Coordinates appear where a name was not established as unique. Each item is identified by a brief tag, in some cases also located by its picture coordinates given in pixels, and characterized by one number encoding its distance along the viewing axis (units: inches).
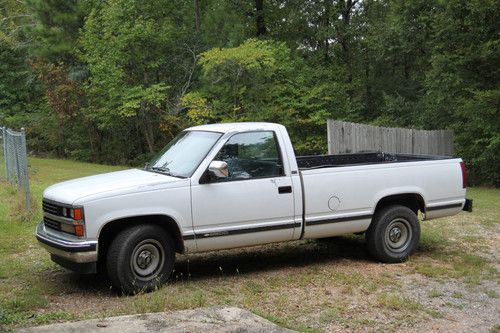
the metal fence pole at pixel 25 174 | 423.8
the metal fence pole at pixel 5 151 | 606.0
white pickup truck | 248.2
